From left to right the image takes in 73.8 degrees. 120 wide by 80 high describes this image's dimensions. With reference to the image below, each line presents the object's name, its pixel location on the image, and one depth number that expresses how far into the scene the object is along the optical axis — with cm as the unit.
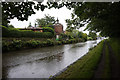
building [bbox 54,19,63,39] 4047
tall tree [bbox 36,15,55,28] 5050
